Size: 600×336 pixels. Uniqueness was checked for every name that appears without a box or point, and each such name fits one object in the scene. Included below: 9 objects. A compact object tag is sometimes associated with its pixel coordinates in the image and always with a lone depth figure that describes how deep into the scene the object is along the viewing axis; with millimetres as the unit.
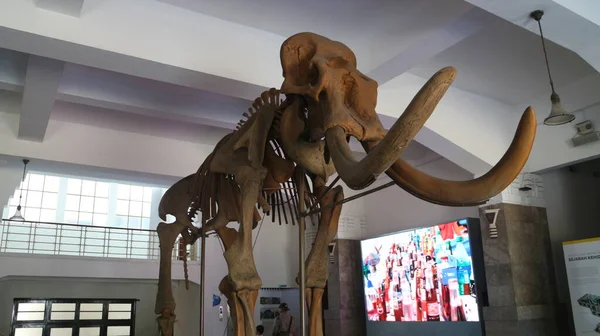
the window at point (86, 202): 11281
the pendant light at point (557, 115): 4855
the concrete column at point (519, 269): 6613
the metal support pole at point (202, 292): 3691
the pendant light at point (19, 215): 8283
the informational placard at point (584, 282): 6074
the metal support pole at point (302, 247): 2600
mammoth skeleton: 1699
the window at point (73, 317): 10578
